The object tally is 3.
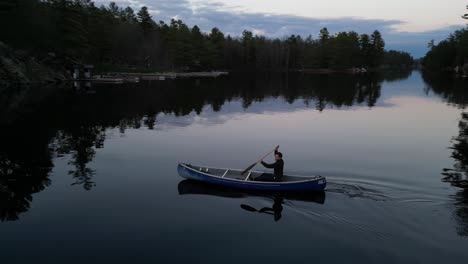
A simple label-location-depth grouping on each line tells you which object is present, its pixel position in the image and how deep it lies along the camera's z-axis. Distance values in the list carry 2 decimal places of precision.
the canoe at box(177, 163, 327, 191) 19.55
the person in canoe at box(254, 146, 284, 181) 20.30
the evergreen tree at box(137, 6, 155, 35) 139.25
